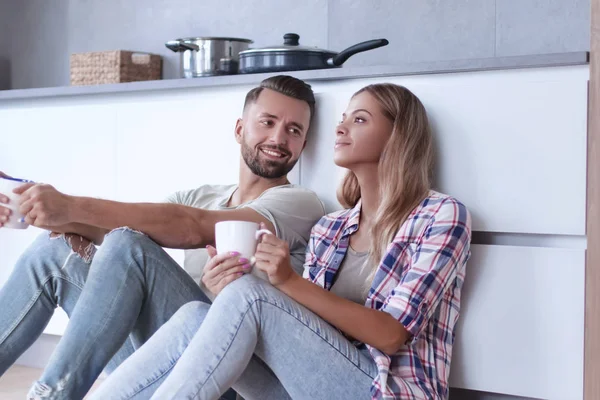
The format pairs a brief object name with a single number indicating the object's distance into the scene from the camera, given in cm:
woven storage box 305
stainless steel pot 269
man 171
